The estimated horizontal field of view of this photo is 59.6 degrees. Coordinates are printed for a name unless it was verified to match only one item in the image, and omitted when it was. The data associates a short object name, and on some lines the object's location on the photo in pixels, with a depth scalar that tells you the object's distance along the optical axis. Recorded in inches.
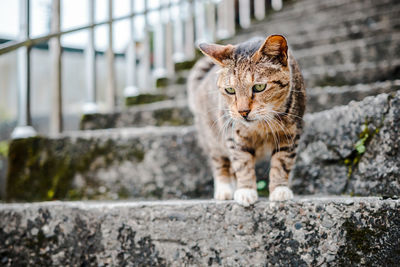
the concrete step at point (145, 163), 64.5
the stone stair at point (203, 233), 46.3
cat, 56.6
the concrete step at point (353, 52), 100.3
